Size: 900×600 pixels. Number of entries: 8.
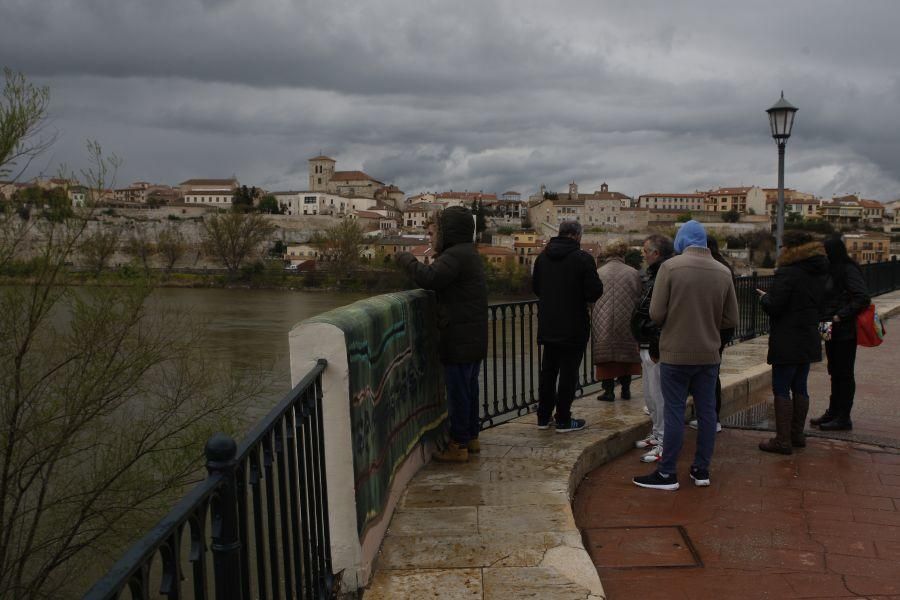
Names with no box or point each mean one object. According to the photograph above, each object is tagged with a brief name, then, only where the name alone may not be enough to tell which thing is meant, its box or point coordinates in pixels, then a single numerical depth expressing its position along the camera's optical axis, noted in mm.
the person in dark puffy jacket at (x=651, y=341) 4703
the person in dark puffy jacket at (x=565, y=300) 4926
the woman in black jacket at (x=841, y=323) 5527
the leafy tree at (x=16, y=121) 9945
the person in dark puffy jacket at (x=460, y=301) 4203
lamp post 10961
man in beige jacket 4199
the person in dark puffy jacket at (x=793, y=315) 4848
